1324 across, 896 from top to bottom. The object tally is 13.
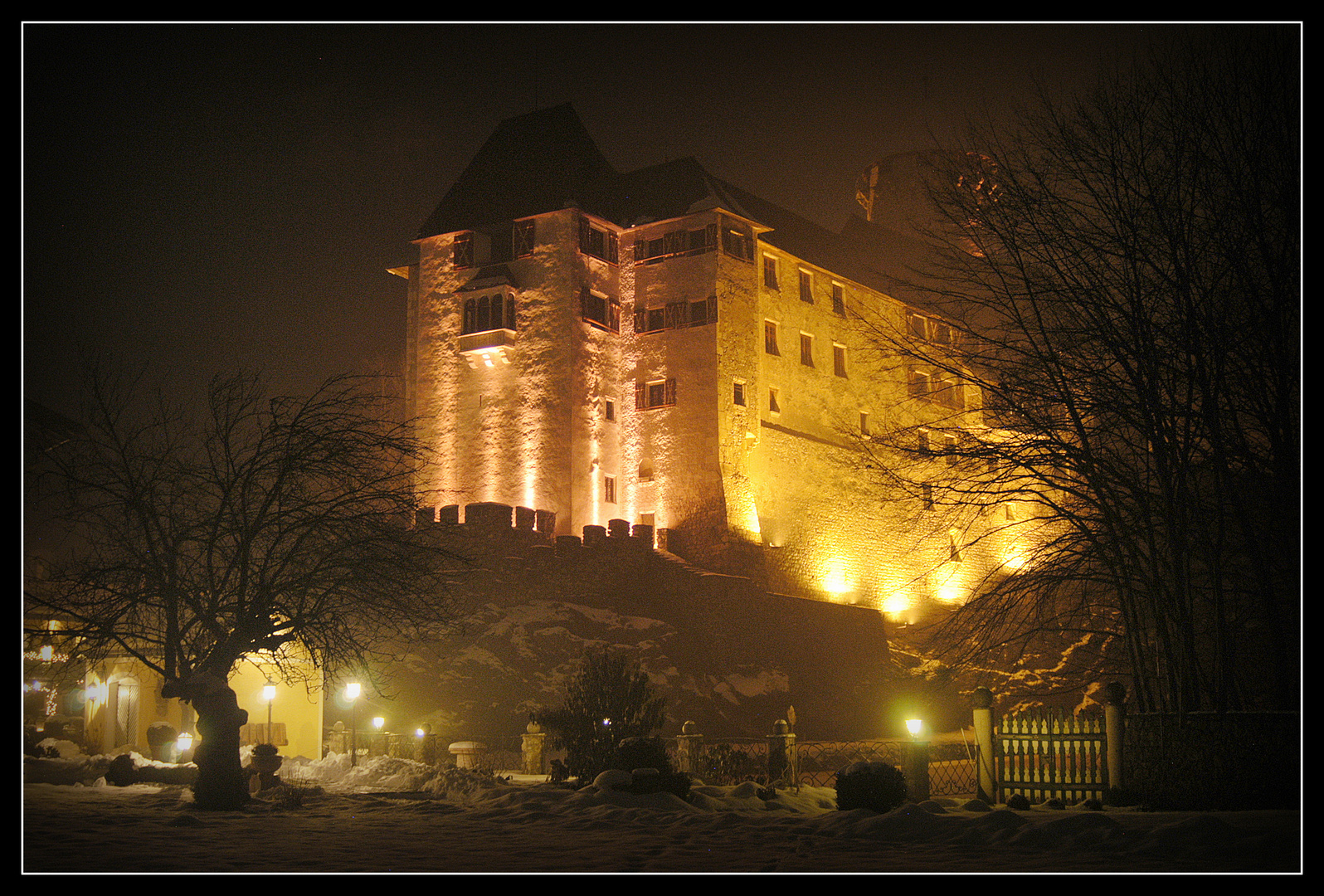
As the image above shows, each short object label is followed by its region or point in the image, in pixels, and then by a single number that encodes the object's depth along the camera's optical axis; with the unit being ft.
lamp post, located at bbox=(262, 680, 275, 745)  81.23
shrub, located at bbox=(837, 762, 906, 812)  52.29
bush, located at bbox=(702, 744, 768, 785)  80.33
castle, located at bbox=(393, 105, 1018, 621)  148.97
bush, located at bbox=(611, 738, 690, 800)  58.80
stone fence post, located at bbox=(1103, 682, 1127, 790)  52.19
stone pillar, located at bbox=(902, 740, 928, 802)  66.54
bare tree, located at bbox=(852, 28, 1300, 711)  48.06
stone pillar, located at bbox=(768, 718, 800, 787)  76.38
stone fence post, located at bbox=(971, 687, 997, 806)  59.41
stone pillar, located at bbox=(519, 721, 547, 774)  86.94
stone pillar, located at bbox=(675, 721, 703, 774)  79.41
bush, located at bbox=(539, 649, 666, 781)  69.26
